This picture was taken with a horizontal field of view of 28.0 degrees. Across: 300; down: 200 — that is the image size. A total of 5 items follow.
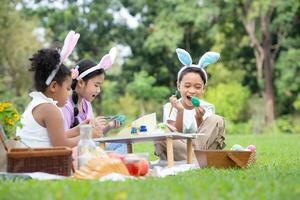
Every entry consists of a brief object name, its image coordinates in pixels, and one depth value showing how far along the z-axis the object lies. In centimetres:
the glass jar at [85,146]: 387
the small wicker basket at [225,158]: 457
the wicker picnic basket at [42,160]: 381
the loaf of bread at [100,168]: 371
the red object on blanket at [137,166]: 389
